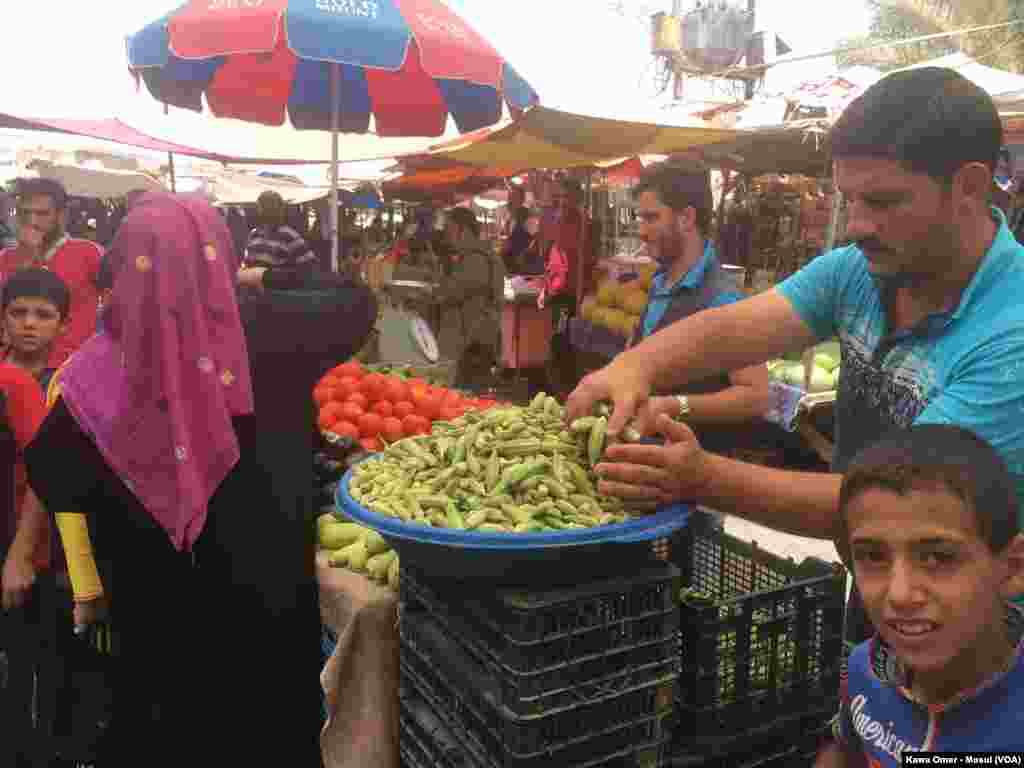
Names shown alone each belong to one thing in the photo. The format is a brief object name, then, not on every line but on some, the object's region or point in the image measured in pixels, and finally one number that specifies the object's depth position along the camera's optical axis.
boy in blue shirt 1.31
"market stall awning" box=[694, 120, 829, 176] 7.31
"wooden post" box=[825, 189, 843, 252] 6.84
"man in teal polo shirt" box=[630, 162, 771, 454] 3.11
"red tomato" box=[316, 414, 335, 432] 4.01
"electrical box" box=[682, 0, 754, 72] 19.73
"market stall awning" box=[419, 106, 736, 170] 7.15
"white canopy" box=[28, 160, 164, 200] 15.70
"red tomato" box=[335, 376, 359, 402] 4.48
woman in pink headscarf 2.31
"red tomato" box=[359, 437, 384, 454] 3.89
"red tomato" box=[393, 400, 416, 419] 4.26
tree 19.59
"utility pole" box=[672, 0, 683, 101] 20.36
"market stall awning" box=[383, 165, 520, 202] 11.99
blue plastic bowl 1.77
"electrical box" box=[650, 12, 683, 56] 20.30
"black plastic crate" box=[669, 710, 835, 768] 2.20
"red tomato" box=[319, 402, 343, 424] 4.16
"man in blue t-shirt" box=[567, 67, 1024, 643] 1.50
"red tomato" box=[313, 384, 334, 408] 4.38
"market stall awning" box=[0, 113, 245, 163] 7.63
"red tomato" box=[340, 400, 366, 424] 4.16
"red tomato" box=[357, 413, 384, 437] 4.05
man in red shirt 5.29
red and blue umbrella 4.12
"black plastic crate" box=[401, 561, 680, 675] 1.84
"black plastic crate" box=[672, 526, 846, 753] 2.15
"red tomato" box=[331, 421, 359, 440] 3.97
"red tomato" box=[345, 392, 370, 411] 4.34
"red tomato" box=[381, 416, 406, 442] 4.04
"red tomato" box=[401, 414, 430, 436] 4.11
